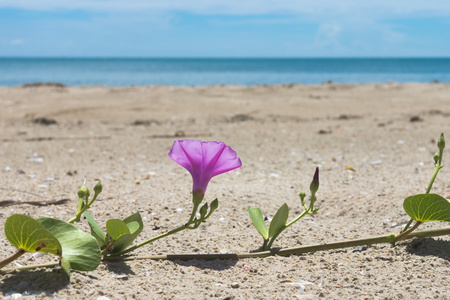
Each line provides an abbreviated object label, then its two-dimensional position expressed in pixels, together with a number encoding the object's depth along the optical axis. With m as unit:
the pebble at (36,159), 1.37
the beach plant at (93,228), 0.59
